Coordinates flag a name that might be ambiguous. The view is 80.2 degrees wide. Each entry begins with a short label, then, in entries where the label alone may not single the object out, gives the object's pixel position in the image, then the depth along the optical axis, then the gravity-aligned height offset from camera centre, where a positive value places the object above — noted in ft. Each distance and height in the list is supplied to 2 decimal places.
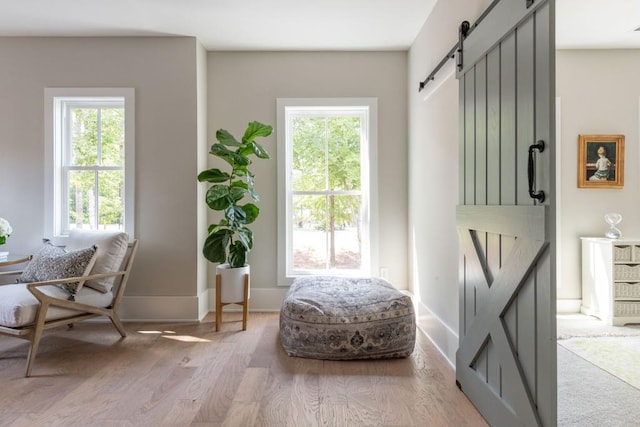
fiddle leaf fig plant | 10.93 +0.53
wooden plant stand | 10.96 -2.54
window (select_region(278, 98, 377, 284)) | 13.39 +0.84
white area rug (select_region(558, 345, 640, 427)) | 6.24 -3.35
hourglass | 11.91 -0.26
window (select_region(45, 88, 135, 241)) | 12.30 +1.70
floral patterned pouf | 8.68 -2.58
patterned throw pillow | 9.36 -1.26
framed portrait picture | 12.25 +1.77
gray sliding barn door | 4.73 -0.02
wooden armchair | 8.21 -1.95
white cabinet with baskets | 11.28 -1.98
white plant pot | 11.03 -1.98
